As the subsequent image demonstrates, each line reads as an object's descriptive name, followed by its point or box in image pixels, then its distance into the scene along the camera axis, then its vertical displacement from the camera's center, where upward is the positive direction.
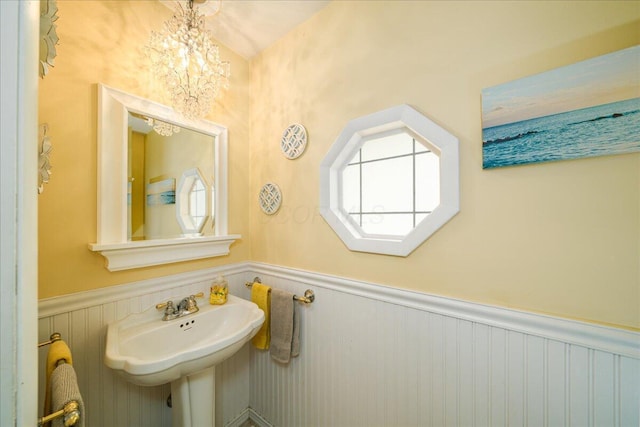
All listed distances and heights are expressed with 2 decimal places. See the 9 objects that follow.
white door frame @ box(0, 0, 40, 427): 0.31 +0.01
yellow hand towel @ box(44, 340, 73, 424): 0.70 -0.44
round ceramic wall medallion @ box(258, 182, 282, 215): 1.47 +0.11
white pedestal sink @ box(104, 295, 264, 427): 0.84 -0.57
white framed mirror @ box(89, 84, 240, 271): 1.03 +0.16
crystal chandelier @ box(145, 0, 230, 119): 1.04 +0.72
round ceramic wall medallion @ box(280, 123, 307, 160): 1.33 +0.44
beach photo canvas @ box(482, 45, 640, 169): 0.65 +0.31
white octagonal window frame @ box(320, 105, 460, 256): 0.91 +0.19
